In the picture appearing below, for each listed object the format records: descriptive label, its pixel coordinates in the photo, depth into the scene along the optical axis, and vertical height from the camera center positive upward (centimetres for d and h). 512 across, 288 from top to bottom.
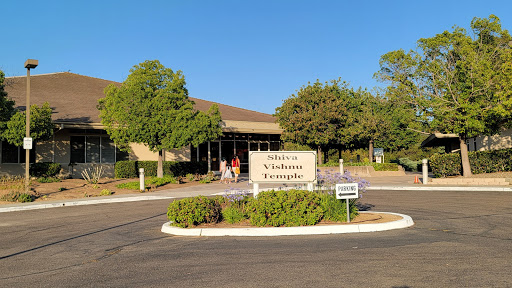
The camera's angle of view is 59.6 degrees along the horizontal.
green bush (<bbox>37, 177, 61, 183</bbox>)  2331 -60
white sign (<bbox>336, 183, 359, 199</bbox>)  1059 -68
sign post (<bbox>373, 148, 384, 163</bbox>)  4169 +89
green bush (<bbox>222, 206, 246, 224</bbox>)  1097 -124
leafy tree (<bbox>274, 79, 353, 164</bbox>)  3375 +341
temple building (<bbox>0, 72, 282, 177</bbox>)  2792 +231
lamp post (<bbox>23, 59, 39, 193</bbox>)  1842 +213
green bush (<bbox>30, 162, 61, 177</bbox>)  2488 -6
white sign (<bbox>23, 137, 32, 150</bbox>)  1844 +109
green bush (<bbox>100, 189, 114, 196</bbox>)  2073 -118
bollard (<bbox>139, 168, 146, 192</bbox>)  2210 -79
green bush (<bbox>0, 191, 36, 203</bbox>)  1819 -116
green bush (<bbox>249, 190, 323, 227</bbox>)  1042 -112
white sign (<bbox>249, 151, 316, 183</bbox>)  1195 -8
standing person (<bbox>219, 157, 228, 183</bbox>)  2733 -21
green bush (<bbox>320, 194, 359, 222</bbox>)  1092 -115
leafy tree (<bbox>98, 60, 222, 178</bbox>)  2378 +287
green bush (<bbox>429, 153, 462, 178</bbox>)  2756 -29
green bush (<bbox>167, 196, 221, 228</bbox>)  1053 -111
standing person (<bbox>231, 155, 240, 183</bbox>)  2783 -4
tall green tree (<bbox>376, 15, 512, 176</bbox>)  2341 +442
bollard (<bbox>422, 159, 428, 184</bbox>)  2475 -69
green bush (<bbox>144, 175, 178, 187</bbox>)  2375 -82
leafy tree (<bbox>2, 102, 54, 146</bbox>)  2248 +221
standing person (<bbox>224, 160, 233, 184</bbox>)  2579 -61
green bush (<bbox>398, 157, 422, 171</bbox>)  4907 -37
